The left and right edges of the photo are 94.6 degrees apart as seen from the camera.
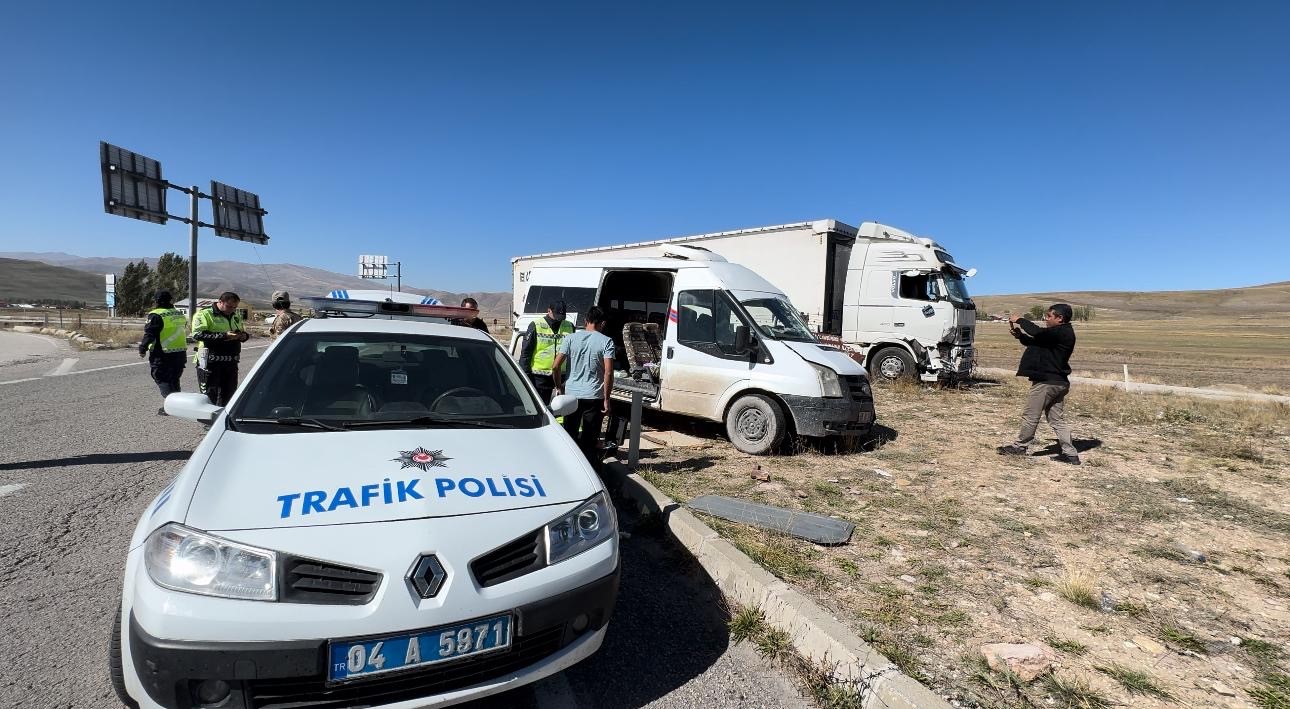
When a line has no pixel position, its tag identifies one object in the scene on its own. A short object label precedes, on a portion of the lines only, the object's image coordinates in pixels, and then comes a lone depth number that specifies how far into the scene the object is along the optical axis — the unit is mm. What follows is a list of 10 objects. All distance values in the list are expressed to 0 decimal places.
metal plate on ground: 4238
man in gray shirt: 5621
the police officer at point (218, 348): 6207
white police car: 1857
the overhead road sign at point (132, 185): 16062
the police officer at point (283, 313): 6750
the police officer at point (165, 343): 6461
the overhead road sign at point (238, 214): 19531
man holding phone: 6652
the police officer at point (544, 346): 6168
